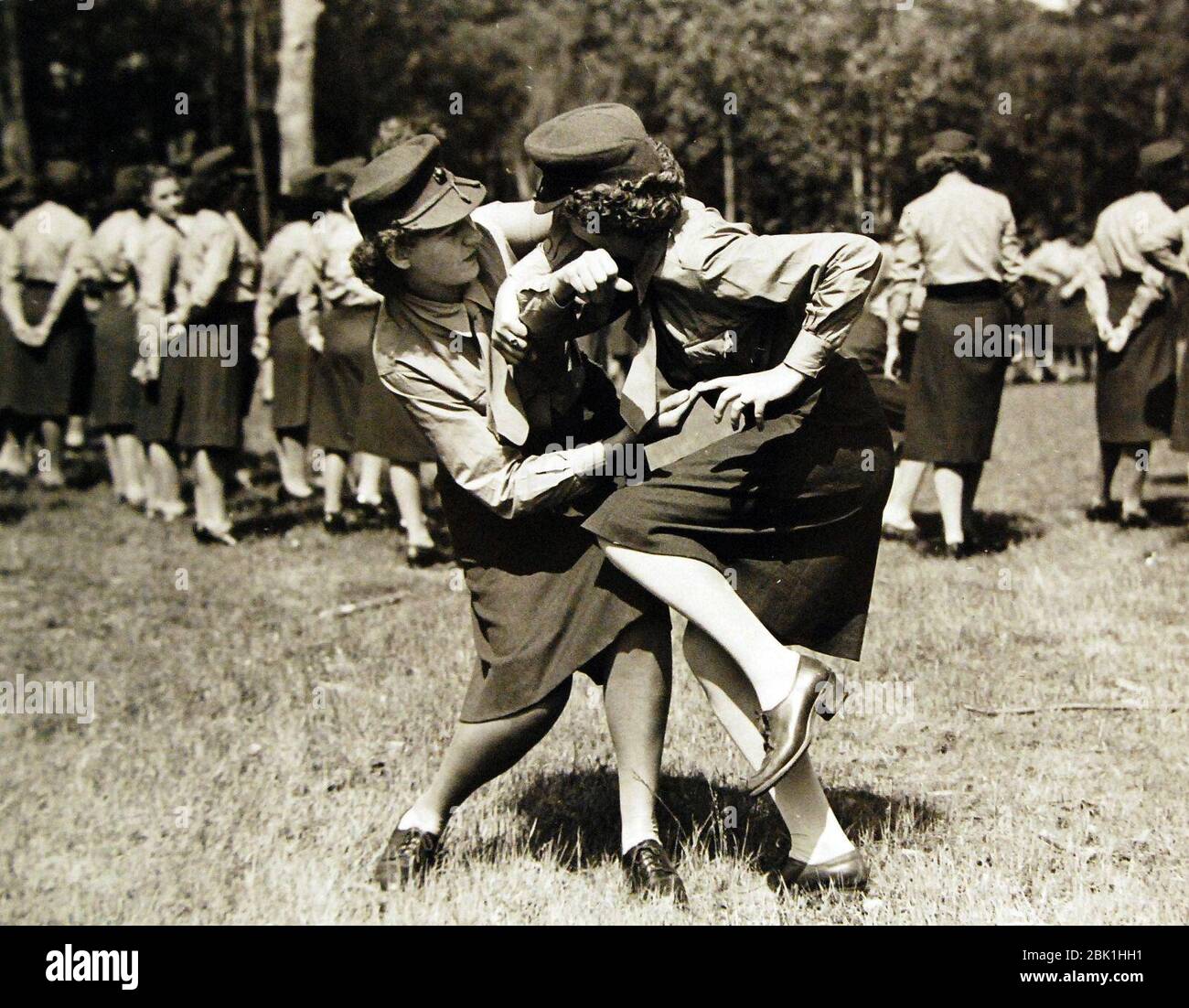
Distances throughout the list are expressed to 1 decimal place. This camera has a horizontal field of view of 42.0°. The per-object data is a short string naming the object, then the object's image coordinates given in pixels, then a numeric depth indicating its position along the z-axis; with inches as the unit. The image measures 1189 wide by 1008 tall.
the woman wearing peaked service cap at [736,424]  144.9
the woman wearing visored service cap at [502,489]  155.9
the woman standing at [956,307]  344.5
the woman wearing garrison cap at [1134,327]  375.2
